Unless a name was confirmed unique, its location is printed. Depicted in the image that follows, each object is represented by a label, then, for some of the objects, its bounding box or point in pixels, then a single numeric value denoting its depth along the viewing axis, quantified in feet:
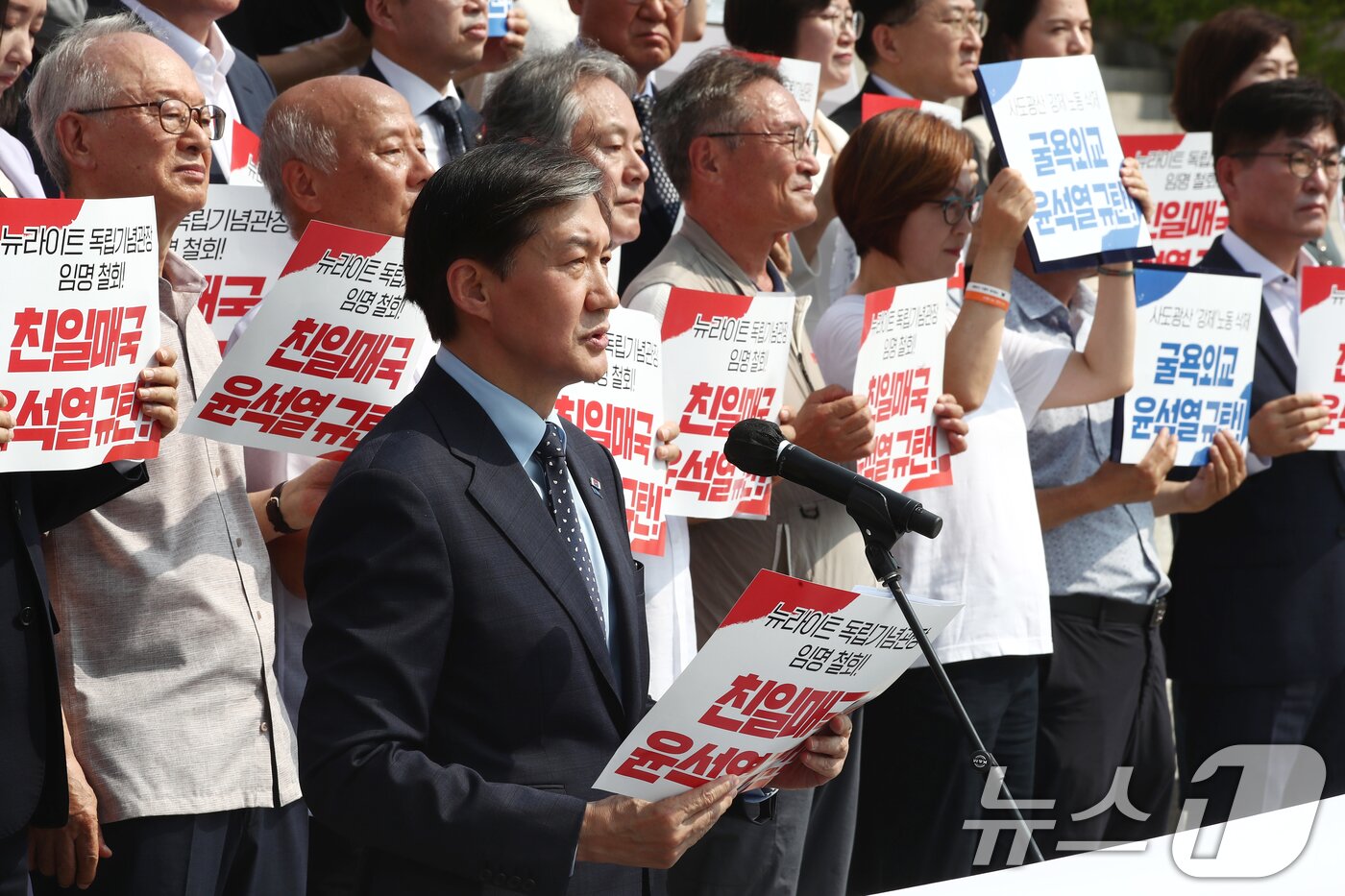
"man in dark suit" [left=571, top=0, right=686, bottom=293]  34.96
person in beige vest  26.12
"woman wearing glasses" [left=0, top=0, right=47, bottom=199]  24.76
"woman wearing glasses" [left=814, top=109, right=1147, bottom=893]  29.58
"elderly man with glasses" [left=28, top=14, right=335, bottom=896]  21.86
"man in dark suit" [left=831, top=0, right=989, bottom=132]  43.14
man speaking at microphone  15.84
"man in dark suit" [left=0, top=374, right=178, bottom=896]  20.80
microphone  17.12
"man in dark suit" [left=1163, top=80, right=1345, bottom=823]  35.50
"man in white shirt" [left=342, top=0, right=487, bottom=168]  34.22
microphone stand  16.85
